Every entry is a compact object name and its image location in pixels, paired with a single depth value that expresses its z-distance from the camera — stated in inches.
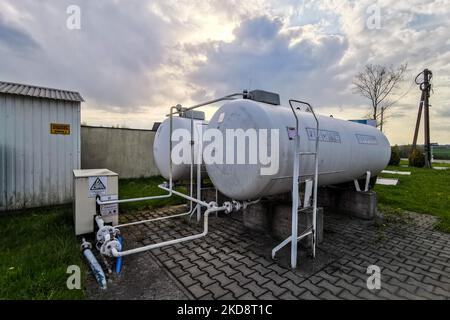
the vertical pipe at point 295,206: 130.0
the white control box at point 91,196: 168.1
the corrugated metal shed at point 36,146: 224.4
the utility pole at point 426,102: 745.0
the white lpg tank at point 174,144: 218.9
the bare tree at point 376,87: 916.6
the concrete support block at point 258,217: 181.5
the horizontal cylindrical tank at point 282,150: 133.2
